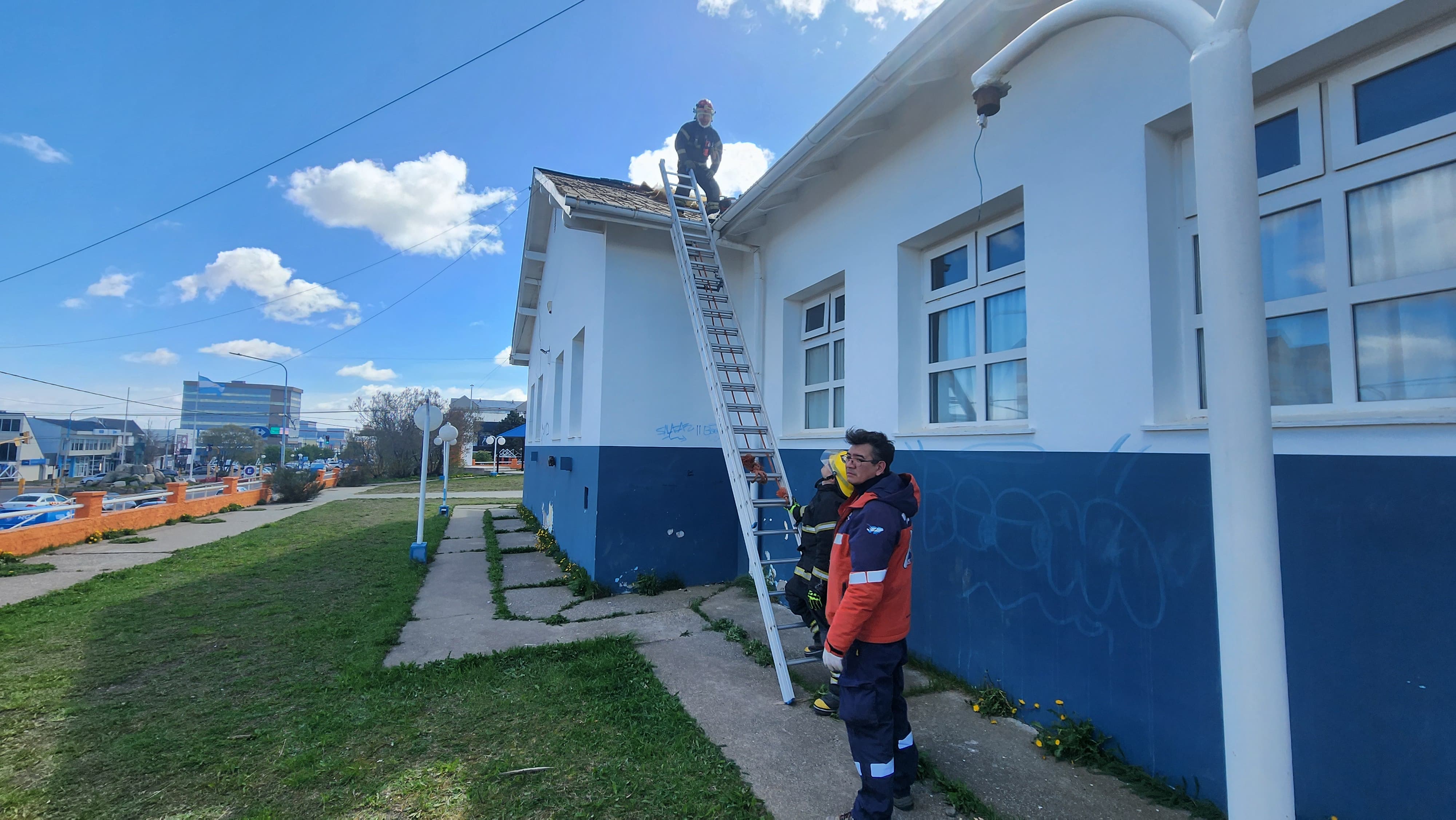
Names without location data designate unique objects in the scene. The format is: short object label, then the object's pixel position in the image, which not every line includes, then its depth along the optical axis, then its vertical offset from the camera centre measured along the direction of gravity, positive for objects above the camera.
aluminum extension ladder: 4.77 +0.58
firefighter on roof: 8.38 +4.28
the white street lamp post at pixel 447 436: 11.36 +0.17
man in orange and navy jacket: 2.60 -0.82
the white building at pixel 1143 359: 2.30 +0.48
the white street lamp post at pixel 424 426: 9.08 +0.31
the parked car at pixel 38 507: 10.91 -1.77
